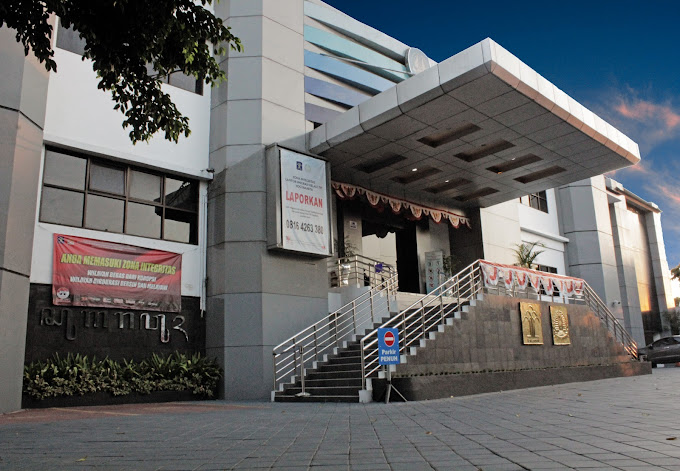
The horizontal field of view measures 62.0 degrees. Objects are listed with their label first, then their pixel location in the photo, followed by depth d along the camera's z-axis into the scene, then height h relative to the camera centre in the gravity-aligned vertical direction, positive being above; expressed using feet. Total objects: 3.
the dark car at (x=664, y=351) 76.28 -1.07
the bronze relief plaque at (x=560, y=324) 55.42 +2.13
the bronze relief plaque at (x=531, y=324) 51.49 +2.13
